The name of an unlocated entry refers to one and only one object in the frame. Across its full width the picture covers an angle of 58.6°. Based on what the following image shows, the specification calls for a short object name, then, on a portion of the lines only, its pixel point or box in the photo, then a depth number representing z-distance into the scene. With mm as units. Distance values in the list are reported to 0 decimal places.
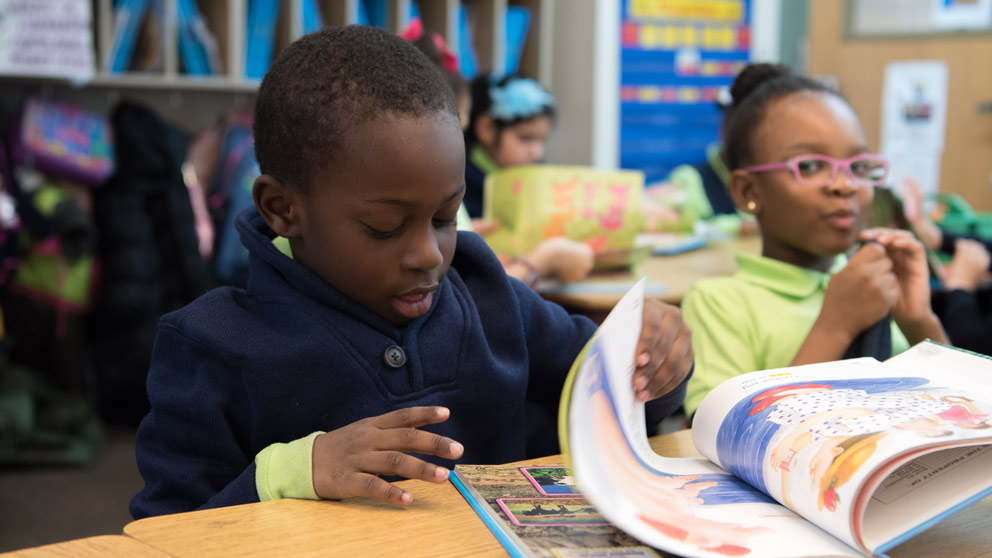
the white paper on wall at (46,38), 2979
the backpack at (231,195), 3463
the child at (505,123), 2939
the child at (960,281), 1884
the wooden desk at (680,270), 1850
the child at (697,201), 2912
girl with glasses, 1268
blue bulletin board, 4730
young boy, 877
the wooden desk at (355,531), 641
